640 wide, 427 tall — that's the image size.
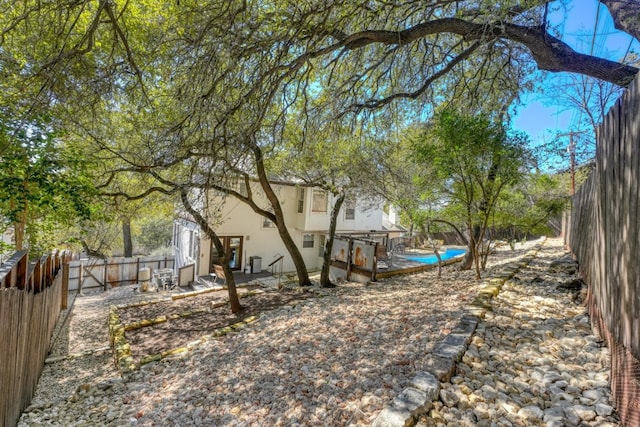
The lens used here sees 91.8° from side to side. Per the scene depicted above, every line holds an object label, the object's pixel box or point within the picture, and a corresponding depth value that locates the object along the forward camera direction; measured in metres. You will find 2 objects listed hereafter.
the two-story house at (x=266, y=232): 14.05
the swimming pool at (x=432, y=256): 19.63
